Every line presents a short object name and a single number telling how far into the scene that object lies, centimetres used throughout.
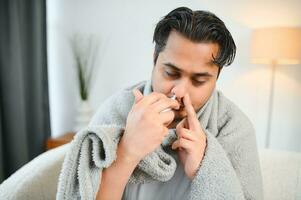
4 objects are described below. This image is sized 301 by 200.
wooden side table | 128
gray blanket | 46
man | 46
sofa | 61
